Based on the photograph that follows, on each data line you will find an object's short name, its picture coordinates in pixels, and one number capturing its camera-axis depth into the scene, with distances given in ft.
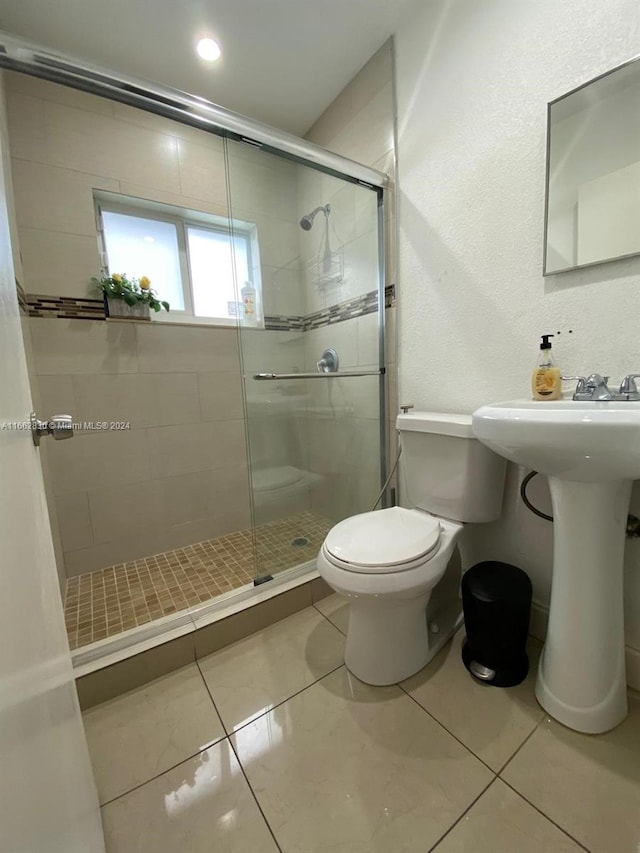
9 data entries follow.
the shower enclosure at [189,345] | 5.11
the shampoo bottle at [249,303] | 5.41
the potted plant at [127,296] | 5.58
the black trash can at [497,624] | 3.45
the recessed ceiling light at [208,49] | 4.80
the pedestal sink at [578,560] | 2.50
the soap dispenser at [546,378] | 3.42
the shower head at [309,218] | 5.79
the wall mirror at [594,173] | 3.05
